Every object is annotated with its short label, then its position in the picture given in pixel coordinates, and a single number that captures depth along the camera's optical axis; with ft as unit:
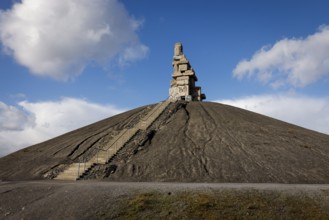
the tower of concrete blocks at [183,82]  191.11
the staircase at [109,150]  93.97
